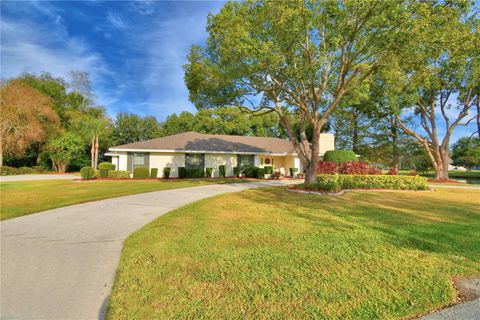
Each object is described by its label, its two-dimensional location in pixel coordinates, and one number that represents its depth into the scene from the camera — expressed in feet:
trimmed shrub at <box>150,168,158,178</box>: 64.95
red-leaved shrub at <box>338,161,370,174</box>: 48.21
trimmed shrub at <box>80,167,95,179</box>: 60.70
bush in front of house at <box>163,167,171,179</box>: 63.87
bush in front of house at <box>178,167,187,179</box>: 65.92
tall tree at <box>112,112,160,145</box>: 136.56
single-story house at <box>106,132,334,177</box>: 67.00
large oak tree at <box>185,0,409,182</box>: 28.78
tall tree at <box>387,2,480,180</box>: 27.76
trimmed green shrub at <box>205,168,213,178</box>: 69.15
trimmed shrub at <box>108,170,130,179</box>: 64.08
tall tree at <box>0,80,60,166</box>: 87.35
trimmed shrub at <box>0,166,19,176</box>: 82.62
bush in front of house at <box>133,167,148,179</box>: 63.31
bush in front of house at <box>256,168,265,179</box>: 70.79
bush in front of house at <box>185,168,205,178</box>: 66.33
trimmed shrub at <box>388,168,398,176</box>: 50.34
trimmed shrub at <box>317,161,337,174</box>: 48.39
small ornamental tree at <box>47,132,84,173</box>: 94.74
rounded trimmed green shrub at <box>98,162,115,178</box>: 64.95
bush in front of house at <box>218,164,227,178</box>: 69.46
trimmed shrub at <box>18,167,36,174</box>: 89.18
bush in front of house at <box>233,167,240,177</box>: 72.42
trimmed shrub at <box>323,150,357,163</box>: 56.08
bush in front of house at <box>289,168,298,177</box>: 78.38
